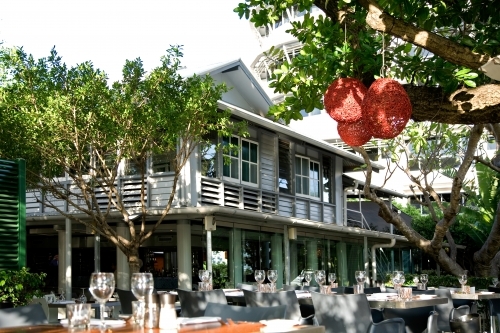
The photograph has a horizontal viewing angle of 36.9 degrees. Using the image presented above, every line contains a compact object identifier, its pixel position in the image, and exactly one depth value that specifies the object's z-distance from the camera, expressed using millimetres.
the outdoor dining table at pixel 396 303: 9172
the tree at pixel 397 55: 5422
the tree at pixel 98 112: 13555
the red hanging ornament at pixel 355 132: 5676
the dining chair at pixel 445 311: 10586
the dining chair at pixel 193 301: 9211
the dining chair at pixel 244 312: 5531
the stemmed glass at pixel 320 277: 11034
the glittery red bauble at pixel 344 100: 5273
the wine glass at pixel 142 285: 4566
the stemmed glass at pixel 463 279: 12291
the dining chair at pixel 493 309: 11133
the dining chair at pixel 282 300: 9328
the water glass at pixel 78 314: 4055
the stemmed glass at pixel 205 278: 11539
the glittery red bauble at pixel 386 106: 4965
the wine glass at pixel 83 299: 10123
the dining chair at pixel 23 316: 5895
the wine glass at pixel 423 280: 12351
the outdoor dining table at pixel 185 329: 4344
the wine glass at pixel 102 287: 4184
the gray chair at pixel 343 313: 7727
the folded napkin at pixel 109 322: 4844
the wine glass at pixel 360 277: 10752
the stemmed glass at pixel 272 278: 11656
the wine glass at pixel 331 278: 12750
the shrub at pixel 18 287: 9223
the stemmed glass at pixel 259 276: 11117
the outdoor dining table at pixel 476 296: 11373
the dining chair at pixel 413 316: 8086
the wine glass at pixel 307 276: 13695
